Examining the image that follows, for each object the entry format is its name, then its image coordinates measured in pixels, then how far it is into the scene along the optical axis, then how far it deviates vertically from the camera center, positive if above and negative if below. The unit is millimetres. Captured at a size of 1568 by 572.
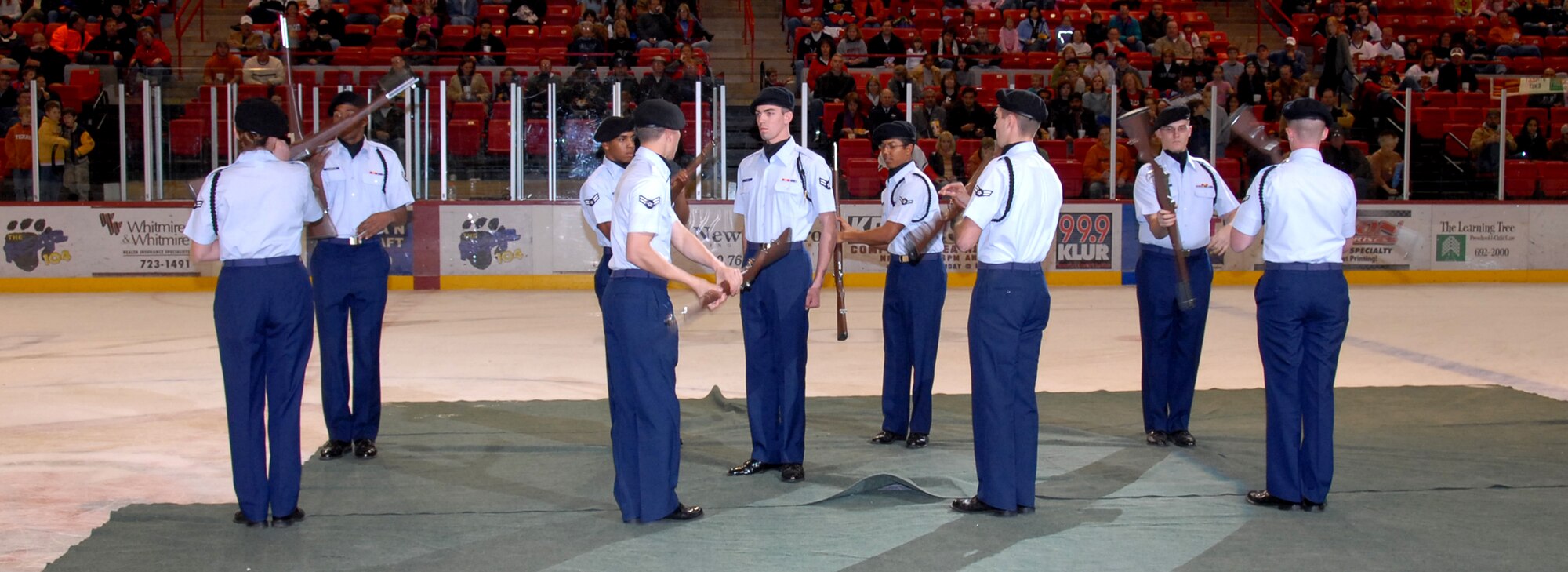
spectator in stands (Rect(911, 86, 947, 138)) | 16172 +1538
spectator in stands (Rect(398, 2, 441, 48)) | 18531 +3057
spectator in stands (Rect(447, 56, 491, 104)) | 14844 +1690
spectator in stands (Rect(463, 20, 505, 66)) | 17766 +2627
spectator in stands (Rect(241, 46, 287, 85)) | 14695 +1836
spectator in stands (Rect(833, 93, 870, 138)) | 16266 +1467
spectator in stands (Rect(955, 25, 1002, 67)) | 18459 +2691
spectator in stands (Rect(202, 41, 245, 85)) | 14477 +1817
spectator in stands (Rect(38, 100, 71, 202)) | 14508 +1014
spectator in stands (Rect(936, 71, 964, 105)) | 16578 +1884
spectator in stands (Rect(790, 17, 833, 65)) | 18562 +2792
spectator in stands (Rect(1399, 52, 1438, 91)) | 19172 +2479
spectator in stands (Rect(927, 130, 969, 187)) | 15172 +905
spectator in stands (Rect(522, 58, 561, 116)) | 14523 +1639
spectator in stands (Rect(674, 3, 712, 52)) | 19000 +3021
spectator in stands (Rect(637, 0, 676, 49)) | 18844 +3024
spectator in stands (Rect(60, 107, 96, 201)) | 14562 +963
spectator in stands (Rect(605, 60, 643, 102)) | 14438 +1722
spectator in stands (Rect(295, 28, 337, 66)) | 17922 +2604
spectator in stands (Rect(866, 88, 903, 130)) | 15914 +1578
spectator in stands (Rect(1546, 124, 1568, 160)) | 16938 +1188
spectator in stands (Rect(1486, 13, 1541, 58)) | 20797 +3250
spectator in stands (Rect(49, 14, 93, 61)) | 18375 +2779
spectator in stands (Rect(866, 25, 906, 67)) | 18703 +2748
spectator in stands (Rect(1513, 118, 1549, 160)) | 16922 +1278
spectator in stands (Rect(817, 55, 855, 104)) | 16891 +1977
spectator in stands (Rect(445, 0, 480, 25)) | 19562 +3372
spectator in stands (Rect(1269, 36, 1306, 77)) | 18406 +2557
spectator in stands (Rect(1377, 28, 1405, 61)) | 20547 +2981
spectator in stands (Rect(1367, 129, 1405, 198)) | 16016 +888
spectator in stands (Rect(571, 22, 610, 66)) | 17859 +2630
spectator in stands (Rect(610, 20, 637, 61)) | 18094 +2730
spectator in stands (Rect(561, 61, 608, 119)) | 14422 +1559
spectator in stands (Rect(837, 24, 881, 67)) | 18492 +2730
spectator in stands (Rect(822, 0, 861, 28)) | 19812 +3409
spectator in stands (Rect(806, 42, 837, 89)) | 17562 +2373
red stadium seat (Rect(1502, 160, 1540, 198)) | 16328 +791
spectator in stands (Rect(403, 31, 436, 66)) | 17031 +2445
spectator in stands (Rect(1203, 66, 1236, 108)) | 16348 +1957
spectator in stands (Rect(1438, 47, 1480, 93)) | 19234 +2411
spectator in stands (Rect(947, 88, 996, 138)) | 16359 +1547
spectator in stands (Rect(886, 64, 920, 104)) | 16203 +1928
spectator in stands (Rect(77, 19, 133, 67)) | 17609 +2603
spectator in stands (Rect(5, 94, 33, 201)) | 14500 +895
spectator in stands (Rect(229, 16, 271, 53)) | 17344 +2644
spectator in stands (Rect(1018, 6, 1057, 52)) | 19812 +3131
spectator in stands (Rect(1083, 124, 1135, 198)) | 15688 +849
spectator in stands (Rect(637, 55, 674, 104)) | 14570 +1732
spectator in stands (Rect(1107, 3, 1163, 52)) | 19953 +3196
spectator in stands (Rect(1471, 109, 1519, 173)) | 16250 +1225
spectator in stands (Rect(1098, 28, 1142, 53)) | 18828 +2828
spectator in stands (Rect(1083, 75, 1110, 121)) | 16531 +1767
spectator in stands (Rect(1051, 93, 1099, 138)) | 16453 +1494
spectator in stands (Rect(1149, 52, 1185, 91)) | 18062 +2284
